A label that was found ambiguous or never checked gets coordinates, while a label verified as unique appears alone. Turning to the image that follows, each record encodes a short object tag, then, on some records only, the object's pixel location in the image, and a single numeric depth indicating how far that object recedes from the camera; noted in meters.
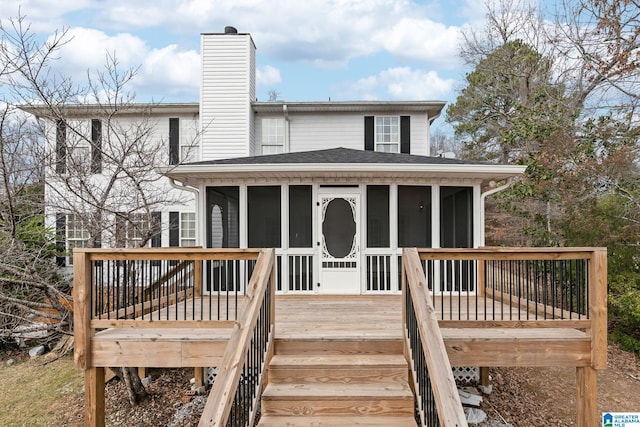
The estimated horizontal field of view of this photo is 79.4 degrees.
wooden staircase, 3.23
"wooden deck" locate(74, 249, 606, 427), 3.27
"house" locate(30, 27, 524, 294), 6.33
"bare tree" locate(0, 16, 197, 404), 5.27
